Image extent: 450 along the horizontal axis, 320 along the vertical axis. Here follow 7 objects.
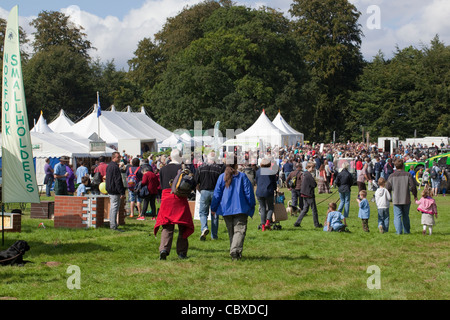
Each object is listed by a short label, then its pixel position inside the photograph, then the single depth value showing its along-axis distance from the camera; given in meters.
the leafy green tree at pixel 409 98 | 62.41
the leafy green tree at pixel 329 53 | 67.81
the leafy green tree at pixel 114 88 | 74.56
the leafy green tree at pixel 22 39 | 69.43
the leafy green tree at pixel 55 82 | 67.50
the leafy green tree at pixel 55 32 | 73.88
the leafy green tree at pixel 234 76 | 57.91
